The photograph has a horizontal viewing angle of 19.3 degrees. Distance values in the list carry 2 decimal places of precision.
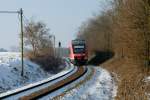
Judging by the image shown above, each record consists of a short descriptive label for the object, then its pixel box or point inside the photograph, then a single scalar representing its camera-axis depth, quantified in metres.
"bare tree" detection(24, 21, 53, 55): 65.94
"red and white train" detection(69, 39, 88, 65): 63.22
